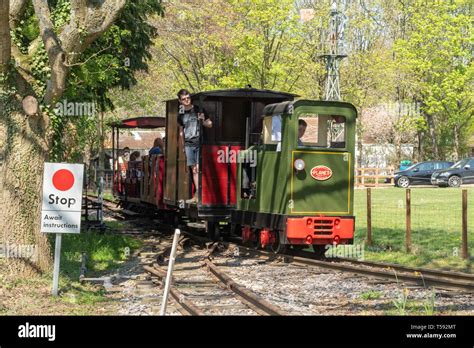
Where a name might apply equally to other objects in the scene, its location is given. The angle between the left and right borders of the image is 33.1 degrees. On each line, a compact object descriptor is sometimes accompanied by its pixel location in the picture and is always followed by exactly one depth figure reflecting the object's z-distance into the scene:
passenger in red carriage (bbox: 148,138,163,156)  22.76
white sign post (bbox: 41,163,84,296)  9.91
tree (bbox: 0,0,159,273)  11.12
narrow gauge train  14.20
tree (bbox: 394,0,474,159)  53.44
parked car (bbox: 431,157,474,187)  45.94
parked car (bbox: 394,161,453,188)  48.00
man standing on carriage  16.70
